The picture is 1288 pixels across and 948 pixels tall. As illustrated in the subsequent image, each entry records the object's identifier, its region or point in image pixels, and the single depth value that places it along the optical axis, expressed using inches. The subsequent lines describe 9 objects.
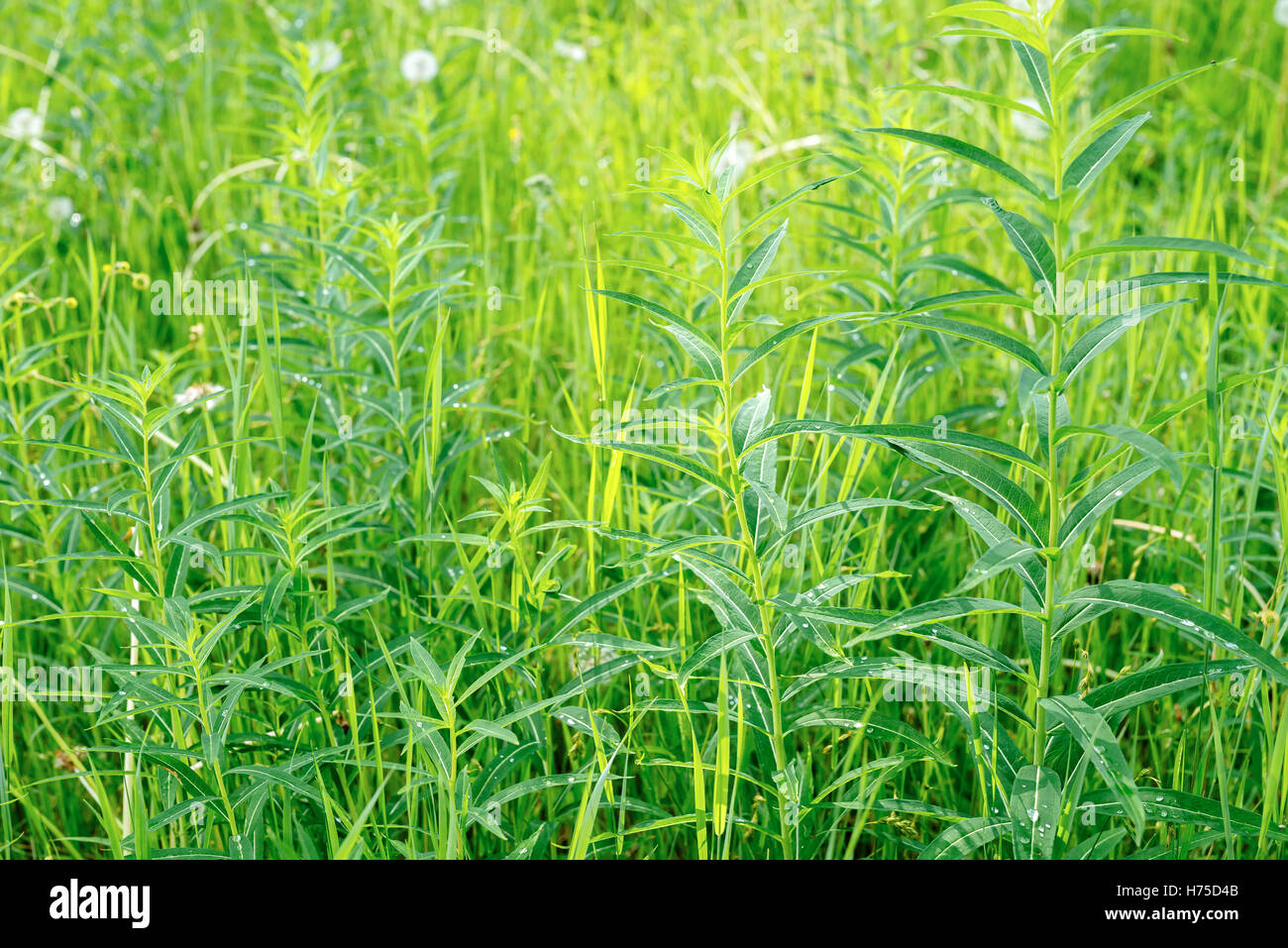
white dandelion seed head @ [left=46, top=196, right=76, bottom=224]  125.0
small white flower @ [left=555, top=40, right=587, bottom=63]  157.2
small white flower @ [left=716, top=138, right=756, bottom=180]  130.4
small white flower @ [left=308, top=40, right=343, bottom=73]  97.9
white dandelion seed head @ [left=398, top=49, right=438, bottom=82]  146.4
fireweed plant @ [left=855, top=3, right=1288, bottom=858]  49.1
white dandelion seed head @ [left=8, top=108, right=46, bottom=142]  134.0
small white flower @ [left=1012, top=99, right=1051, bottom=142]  139.6
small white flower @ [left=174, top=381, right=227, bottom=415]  83.2
